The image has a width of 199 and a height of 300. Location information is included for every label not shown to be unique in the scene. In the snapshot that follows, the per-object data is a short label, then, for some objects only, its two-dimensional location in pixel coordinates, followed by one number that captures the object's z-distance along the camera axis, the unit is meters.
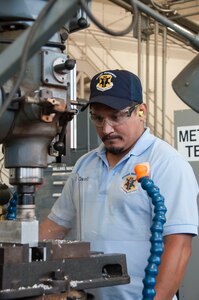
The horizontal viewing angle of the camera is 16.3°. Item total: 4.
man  1.87
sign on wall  3.45
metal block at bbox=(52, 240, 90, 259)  1.43
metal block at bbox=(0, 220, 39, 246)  1.46
